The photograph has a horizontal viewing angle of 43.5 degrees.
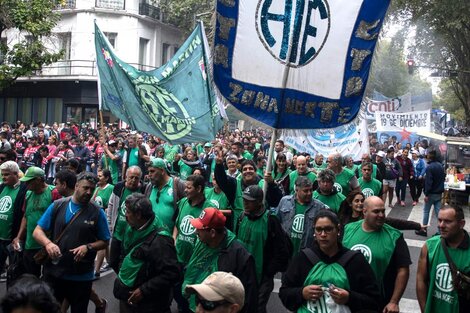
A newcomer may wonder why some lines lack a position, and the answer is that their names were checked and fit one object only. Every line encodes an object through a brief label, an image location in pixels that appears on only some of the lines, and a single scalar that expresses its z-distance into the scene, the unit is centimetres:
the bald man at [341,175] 855
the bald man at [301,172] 829
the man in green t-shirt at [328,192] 681
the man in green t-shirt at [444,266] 436
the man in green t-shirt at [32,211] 579
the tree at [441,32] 2303
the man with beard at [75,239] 489
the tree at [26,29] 1748
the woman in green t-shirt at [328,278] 364
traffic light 2921
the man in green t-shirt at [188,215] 580
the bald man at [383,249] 452
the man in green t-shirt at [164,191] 643
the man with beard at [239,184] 654
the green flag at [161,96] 790
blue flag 541
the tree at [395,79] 5505
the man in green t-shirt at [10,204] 615
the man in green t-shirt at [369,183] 913
